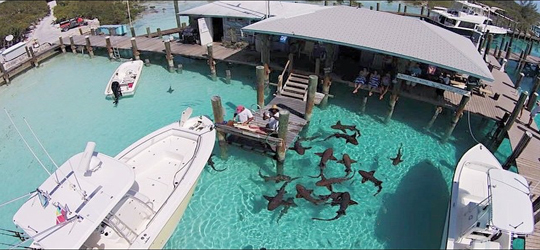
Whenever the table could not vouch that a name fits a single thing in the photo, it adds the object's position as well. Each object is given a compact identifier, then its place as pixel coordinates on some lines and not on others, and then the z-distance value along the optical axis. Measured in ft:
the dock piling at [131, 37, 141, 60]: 63.93
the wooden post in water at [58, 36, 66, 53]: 72.64
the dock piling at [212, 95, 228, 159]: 36.43
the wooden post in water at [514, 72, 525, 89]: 53.72
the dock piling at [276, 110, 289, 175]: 34.19
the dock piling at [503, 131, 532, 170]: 35.40
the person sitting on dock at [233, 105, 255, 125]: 39.32
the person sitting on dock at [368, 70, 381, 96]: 47.14
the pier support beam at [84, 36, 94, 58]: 69.31
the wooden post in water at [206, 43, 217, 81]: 57.41
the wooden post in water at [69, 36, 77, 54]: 71.64
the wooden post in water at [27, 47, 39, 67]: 65.55
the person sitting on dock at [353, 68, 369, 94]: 47.53
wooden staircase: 48.82
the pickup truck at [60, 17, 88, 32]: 91.40
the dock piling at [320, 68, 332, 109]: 48.02
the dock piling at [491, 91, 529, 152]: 39.06
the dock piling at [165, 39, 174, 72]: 60.85
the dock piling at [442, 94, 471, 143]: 40.99
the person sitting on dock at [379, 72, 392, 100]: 46.55
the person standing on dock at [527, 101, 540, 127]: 43.14
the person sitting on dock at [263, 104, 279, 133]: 38.09
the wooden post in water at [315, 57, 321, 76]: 48.57
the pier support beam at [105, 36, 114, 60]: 67.41
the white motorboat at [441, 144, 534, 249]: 22.99
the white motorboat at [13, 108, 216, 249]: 23.36
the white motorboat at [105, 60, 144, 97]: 55.30
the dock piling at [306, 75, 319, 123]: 41.76
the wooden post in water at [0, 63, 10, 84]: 59.62
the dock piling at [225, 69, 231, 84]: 58.18
